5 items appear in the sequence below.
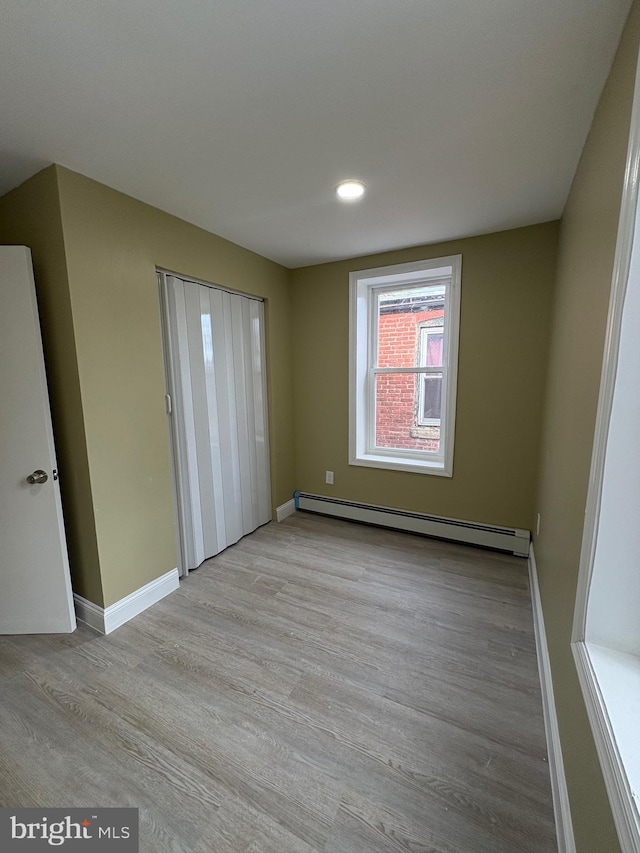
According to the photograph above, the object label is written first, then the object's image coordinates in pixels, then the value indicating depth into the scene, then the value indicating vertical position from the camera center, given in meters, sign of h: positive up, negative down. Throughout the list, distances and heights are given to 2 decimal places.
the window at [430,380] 2.91 -0.02
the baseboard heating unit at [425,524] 2.63 -1.24
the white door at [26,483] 1.64 -0.51
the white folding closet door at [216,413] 2.33 -0.25
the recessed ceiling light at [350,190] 1.80 +1.00
